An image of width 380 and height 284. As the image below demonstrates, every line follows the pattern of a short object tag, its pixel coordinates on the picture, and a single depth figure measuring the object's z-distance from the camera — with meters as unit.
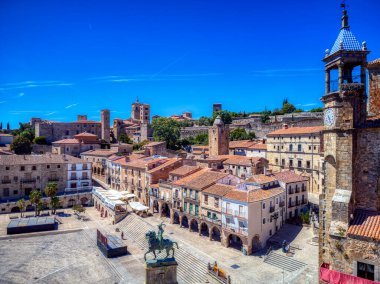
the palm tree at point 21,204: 51.94
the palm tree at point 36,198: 51.72
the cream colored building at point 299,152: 53.48
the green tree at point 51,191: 53.69
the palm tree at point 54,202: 52.78
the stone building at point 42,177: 57.03
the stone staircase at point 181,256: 30.25
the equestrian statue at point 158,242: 19.60
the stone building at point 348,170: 16.53
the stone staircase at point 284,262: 29.92
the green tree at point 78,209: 52.25
